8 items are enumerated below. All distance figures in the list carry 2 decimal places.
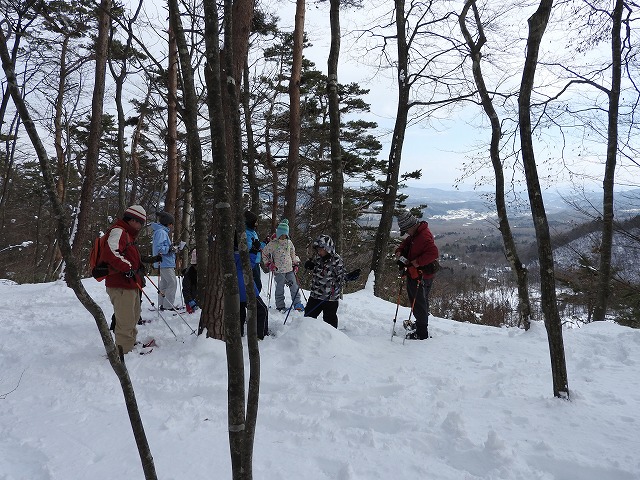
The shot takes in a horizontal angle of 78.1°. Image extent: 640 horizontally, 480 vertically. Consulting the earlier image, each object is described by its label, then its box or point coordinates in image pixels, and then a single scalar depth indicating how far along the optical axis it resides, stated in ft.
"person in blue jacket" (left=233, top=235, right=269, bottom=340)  16.44
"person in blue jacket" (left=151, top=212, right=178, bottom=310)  21.04
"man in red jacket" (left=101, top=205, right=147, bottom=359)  15.17
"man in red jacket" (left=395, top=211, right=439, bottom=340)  18.98
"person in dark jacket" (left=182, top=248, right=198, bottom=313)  22.41
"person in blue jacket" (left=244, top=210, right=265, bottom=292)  17.93
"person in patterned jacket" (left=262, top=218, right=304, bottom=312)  22.95
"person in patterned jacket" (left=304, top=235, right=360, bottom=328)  18.93
